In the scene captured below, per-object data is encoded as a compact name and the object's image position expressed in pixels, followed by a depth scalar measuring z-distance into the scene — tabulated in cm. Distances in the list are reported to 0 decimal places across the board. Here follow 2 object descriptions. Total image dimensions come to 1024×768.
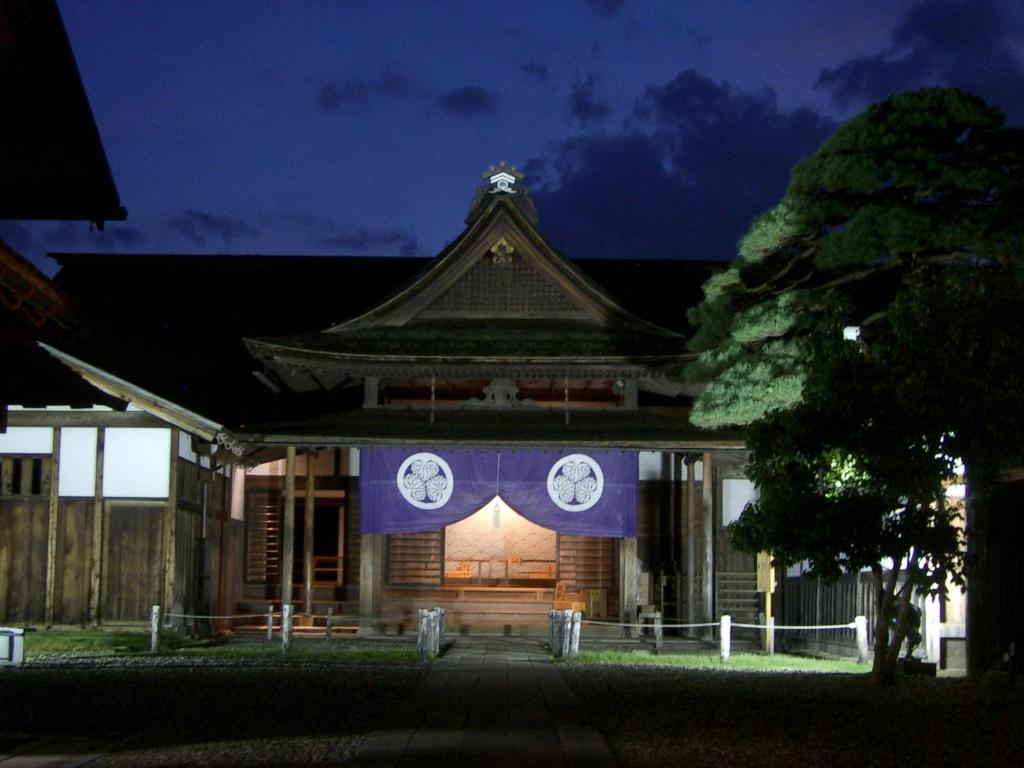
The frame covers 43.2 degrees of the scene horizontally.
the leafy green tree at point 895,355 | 1358
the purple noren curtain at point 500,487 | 2405
